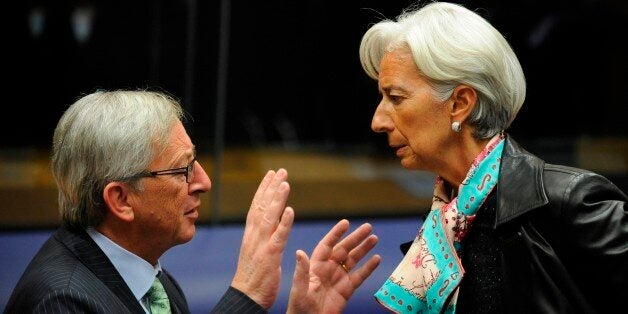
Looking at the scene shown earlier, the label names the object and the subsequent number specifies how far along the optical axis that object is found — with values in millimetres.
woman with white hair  4375
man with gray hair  4645
